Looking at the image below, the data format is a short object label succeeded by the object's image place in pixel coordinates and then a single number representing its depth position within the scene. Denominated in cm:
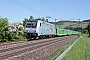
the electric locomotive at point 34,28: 3199
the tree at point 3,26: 3370
